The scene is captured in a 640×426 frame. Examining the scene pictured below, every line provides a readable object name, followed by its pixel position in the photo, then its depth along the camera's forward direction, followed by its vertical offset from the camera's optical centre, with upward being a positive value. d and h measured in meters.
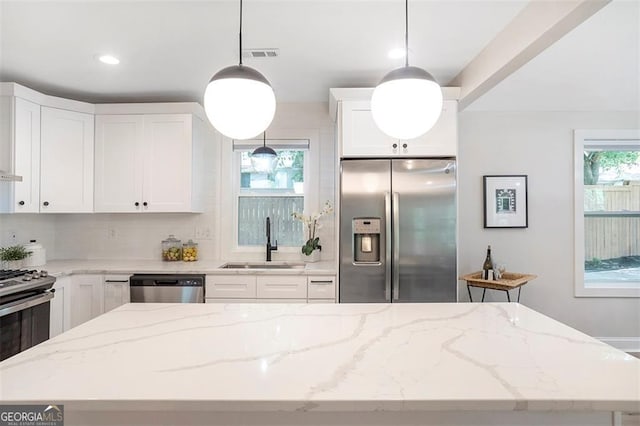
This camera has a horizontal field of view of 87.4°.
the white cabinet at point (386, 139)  2.72 +0.65
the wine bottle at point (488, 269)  2.93 -0.44
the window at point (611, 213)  3.40 +0.06
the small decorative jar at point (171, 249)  3.27 -0.30
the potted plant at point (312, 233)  3.16 -0.14
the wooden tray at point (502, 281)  2.74 -0.52
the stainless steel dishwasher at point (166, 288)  2.76 -0.58
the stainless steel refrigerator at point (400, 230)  2.67 -0.09
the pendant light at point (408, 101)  1.14 +0.41
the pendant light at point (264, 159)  2.93 +0.56
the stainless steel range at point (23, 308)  2.14 -0.61
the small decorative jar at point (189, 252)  3.26 -0.33
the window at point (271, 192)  3.45 +0.28
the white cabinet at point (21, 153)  2.60 +0.51
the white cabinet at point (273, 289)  2.77 -0.59
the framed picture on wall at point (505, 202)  3.32 +0.17
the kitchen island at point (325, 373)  0.81 -0.43
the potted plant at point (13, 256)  2.69 -0.31
